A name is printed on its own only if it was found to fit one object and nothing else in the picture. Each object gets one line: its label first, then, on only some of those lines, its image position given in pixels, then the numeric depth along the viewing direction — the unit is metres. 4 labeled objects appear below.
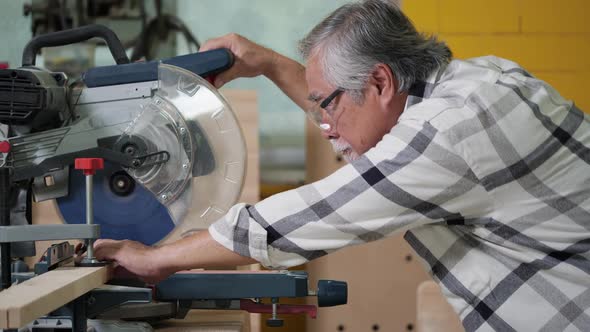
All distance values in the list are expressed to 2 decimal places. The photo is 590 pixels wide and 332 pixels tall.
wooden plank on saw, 1.73
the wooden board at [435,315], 2.32
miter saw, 2.09
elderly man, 2.01
